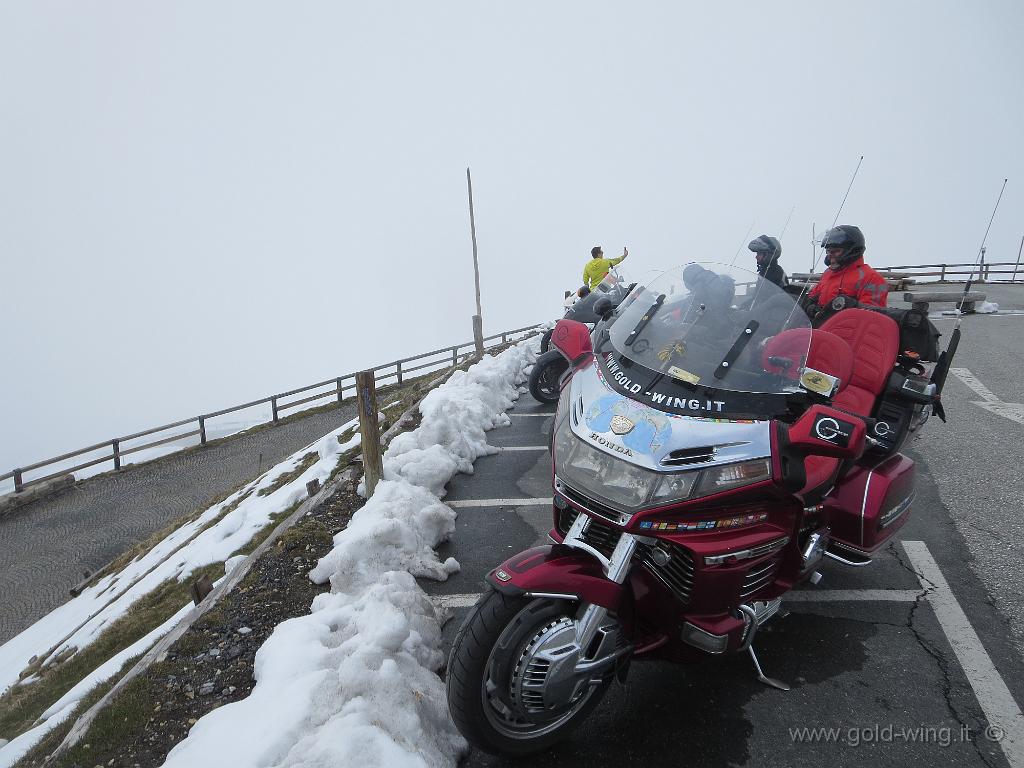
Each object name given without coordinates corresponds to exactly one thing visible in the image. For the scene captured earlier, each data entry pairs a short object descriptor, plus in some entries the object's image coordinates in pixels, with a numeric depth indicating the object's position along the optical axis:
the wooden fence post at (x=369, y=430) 4.89
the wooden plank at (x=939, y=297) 15.28
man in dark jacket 5.74
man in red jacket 5.04
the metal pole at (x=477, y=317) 14.35
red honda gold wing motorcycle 2.32
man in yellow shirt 10.72
